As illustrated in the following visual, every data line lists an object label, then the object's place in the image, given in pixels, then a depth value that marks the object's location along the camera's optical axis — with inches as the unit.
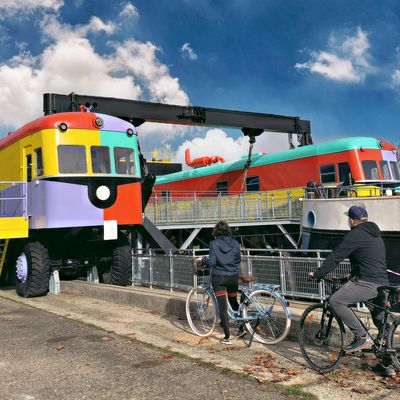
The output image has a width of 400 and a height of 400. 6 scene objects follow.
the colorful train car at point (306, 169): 614.9
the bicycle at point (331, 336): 179.5
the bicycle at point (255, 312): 234.4
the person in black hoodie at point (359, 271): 187.2
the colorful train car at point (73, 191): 429.1
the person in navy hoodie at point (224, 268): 248.2
